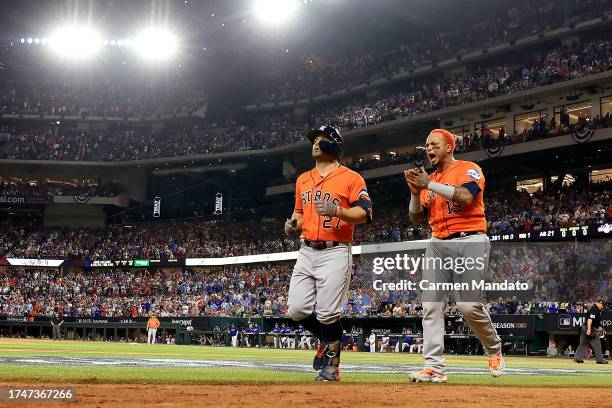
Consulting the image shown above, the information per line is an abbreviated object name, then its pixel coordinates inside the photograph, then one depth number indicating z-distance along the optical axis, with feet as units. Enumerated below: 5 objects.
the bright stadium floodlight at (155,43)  179.51
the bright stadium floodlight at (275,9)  164.14
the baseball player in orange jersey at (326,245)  23.13
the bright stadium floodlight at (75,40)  183.42
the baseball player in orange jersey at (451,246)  23.20
